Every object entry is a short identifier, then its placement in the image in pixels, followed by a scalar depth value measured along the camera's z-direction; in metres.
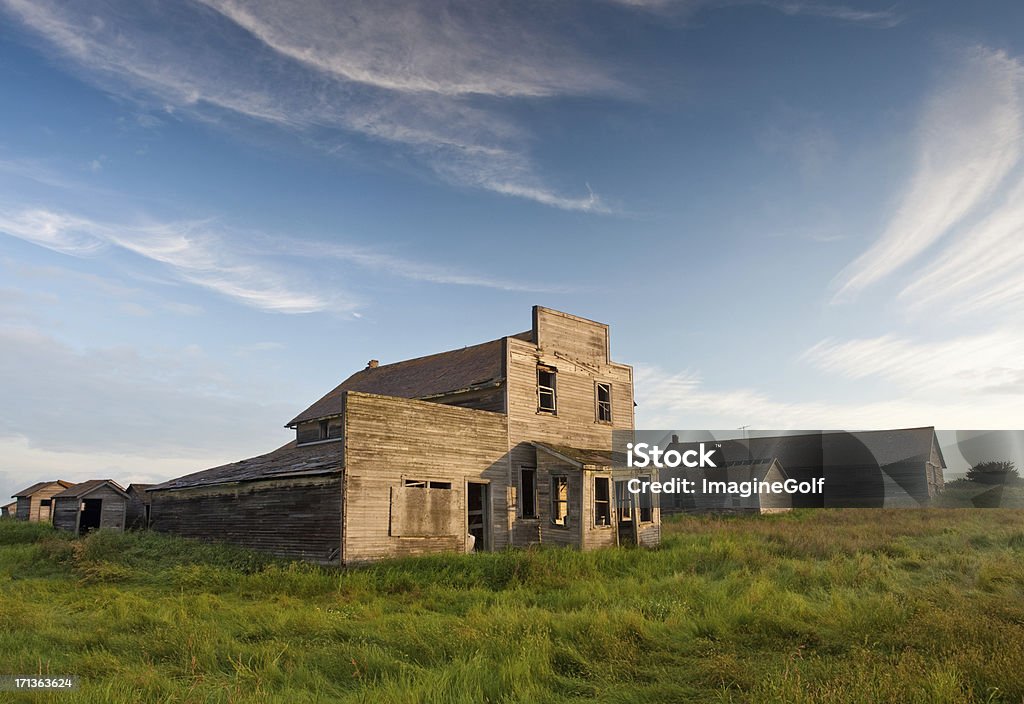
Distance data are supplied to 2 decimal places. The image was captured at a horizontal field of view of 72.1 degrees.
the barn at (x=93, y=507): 31.66
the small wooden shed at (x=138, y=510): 35.25
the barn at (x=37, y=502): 45.44
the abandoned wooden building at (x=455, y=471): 19.20
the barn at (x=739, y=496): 47.59
